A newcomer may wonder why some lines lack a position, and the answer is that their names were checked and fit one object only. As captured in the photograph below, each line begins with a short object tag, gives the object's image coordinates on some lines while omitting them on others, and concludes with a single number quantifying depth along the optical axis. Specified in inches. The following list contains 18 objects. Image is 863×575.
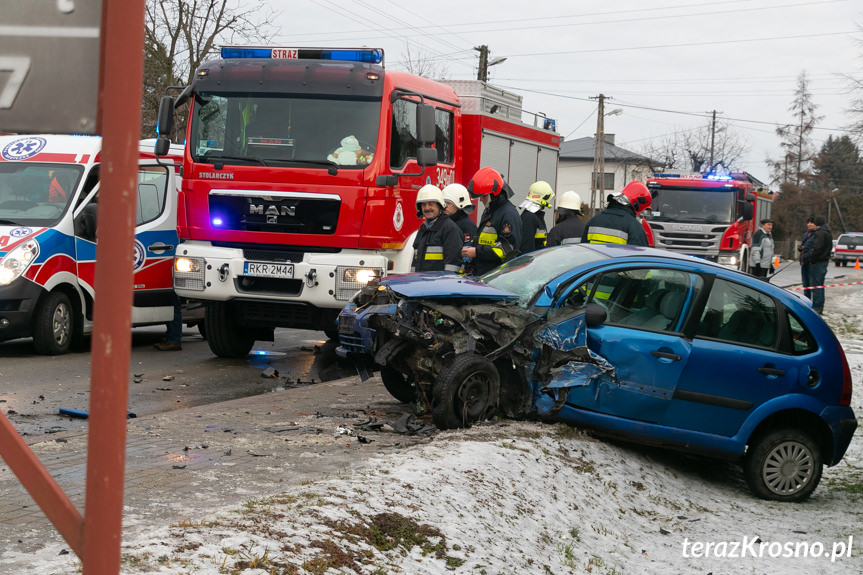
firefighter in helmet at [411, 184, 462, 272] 363.9
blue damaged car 269.1
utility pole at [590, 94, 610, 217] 1841.8
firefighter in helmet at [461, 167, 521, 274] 354.6
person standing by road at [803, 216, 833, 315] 761.6
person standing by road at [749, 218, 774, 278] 805.9
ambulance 402.9
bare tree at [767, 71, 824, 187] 3038.9
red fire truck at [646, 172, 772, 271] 919.7
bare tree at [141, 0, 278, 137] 1045.2
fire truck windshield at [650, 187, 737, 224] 927.0
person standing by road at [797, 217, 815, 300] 772.0
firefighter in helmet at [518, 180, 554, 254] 394.0
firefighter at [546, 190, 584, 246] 409.1
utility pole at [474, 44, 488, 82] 1600.6
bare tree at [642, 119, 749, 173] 2819.9
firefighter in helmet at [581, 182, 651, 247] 366.9
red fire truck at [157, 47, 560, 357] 390.9
